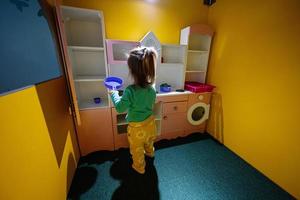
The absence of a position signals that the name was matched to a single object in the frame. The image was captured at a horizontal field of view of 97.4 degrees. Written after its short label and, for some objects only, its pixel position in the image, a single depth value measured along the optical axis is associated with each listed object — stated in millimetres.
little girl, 1075
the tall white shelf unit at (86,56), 1540
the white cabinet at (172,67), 2057
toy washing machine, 2037
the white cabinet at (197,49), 1914
